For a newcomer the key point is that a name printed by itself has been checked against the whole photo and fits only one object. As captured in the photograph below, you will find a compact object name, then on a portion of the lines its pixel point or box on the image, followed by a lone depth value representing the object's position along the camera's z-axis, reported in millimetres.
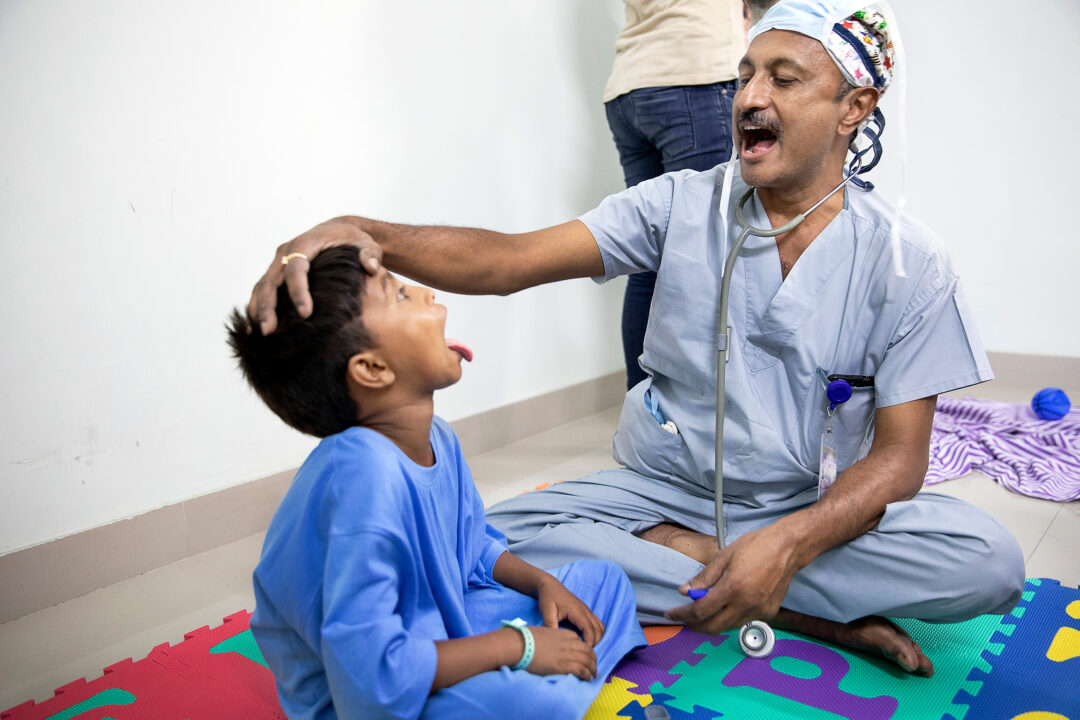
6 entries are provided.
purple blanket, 2244
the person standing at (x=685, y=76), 2182
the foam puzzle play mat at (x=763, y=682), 1277
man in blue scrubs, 1344
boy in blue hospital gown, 963
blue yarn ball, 2625
